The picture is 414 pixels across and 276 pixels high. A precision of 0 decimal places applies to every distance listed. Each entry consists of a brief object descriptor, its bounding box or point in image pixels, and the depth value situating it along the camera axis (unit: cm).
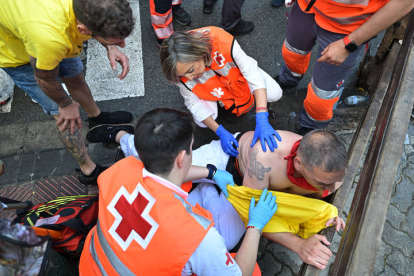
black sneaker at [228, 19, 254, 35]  350
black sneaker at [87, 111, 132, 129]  283
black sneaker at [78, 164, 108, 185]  250
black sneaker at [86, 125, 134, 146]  272
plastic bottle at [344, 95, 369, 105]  299
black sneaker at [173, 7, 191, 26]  355
